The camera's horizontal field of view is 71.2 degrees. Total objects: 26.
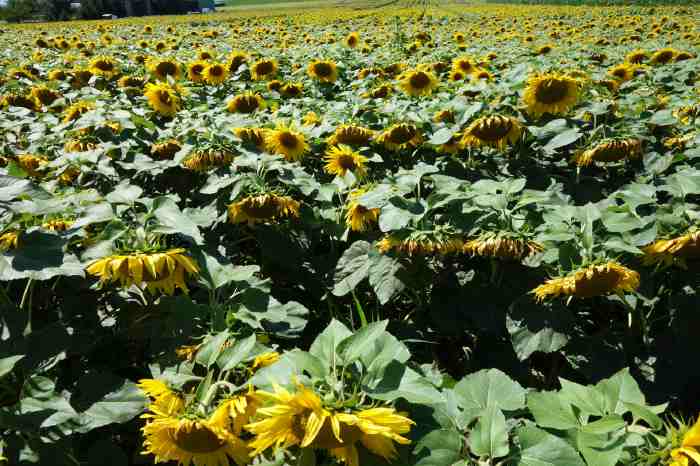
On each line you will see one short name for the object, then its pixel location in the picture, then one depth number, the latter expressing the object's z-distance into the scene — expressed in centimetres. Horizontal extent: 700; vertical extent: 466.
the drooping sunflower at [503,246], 146
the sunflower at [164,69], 459
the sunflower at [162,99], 338
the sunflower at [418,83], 379
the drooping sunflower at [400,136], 263
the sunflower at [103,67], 484
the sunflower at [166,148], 261
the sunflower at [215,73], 456
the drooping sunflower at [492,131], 236
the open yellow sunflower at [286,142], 259
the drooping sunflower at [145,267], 125
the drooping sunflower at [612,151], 230
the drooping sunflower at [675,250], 140
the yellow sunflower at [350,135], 268
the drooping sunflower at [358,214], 202
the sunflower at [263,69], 465
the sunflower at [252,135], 264
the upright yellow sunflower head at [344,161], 250
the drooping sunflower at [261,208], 194
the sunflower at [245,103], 339
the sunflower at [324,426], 76
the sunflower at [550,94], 268
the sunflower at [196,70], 471
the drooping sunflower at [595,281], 133
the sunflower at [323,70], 451
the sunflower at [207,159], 228
